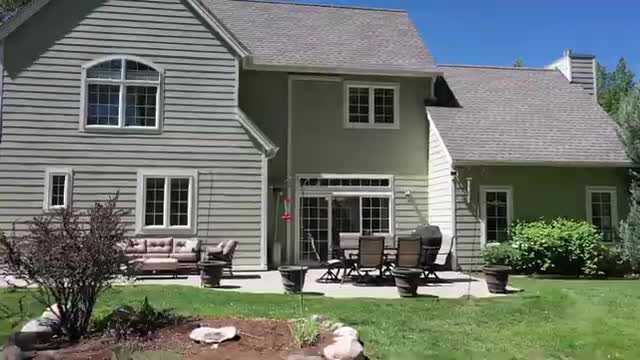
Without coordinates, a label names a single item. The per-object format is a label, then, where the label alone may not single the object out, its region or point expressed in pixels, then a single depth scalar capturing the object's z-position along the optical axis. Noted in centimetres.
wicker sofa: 1303
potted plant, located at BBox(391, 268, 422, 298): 1054
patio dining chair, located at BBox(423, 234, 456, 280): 1303
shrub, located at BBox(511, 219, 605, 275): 1493
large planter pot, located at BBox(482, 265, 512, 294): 1112
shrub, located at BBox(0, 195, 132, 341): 605
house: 1446
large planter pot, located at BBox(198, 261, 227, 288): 1145
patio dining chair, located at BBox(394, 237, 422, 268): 1222
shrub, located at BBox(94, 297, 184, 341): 624
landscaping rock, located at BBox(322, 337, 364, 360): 564
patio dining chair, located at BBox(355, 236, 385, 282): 1212
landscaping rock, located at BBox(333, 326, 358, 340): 617
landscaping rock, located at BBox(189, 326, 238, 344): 606
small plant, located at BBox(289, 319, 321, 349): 605
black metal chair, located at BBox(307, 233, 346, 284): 1273
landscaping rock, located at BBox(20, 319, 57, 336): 618
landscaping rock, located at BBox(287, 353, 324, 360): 551
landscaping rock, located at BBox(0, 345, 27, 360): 560
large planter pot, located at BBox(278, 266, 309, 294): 1068
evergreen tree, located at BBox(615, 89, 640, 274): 1537
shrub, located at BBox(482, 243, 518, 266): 1506
